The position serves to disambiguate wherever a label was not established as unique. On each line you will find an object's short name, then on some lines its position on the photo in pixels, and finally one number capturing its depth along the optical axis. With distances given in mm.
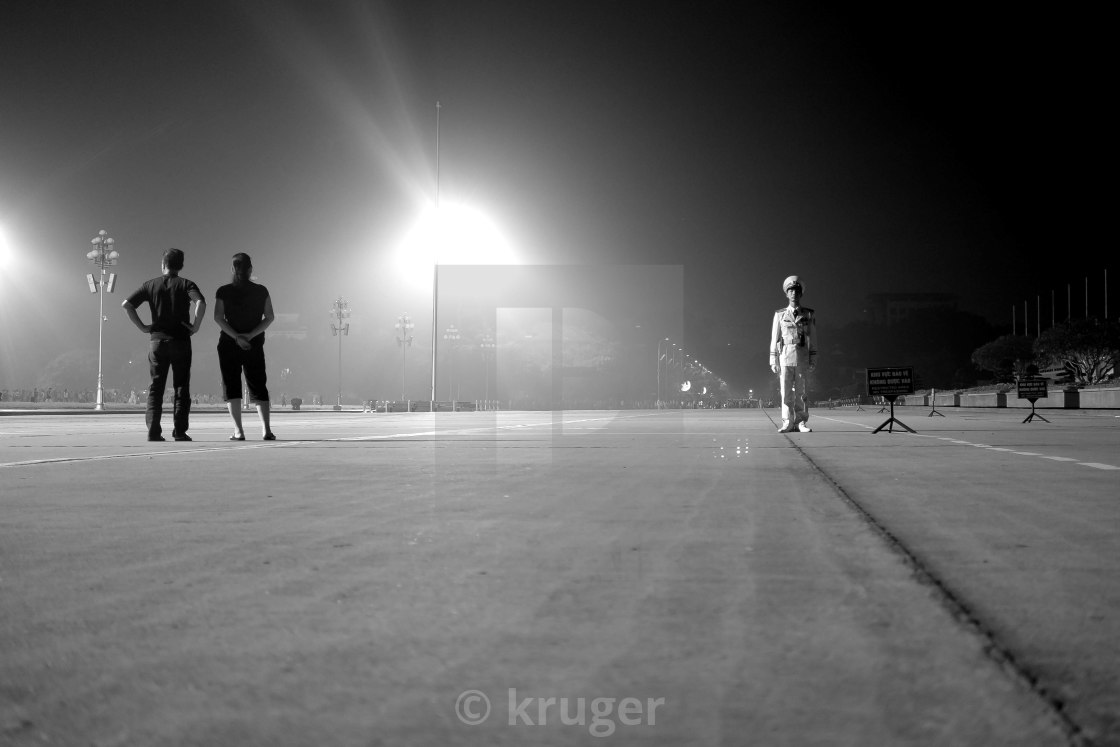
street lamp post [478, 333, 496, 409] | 100688
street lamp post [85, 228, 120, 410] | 46000
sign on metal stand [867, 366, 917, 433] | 15258
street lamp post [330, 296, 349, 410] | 80625
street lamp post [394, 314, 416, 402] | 81938
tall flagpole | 51969
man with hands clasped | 10266
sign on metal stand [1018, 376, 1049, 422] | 21766
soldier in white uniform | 13531
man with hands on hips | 9828
